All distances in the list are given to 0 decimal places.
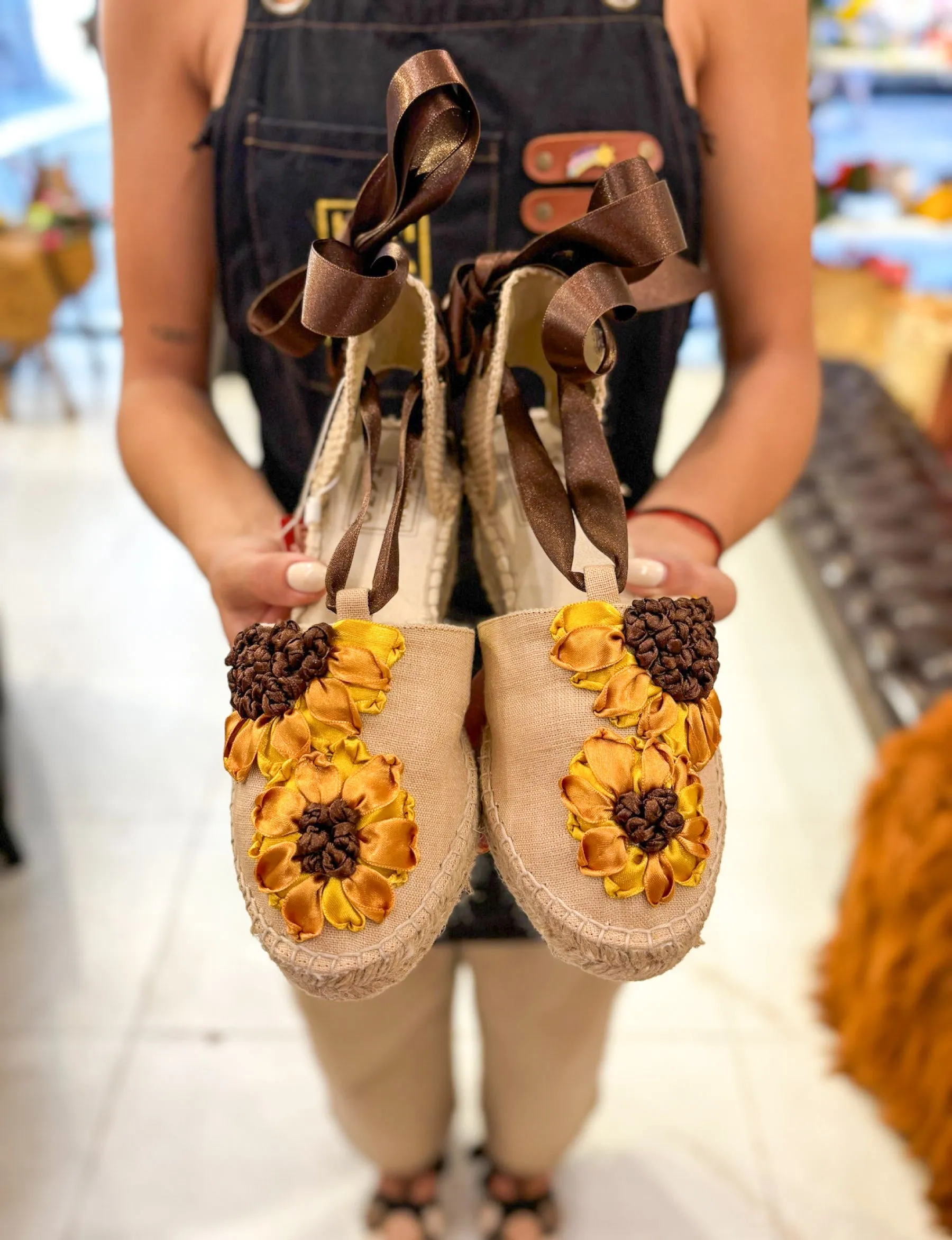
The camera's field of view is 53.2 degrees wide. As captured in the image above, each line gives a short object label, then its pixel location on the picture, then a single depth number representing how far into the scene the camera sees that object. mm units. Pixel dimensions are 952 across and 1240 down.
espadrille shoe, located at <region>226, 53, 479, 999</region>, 354
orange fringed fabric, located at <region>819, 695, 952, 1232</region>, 939
